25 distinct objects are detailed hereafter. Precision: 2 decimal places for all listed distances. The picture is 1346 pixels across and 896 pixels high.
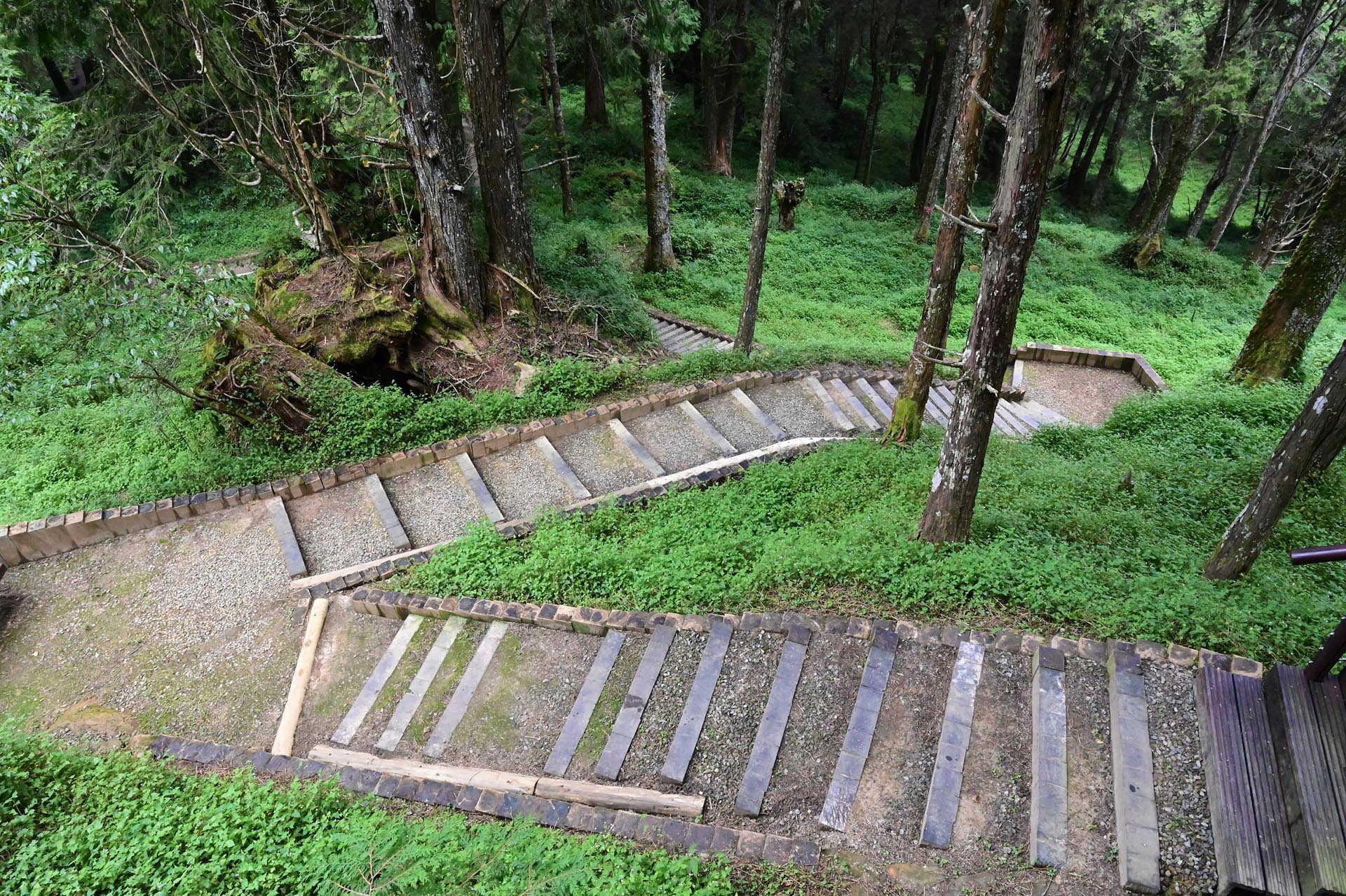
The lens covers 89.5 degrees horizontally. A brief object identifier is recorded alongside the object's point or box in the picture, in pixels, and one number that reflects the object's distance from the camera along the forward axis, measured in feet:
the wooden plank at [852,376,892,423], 31.76
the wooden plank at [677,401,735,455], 28.07
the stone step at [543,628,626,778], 15.81
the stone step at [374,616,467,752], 17.70
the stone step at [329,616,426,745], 18.06
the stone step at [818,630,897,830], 13.43
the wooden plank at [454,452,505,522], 24.96
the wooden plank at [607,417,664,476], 26.84
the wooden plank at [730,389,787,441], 29.30
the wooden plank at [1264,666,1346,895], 10.23
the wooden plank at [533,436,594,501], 25.62
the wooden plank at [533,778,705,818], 14.16
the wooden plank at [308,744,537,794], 15.44
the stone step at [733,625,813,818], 14.02
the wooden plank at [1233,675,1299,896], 10.67
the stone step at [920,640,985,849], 12.74
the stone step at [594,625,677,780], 15.30
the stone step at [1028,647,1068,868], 12.16
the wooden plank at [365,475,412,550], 24.32
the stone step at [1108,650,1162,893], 11.50
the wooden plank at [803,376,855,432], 30.25
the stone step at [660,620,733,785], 14.82
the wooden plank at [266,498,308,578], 23.25
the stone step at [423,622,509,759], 17.17
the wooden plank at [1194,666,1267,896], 10.88
